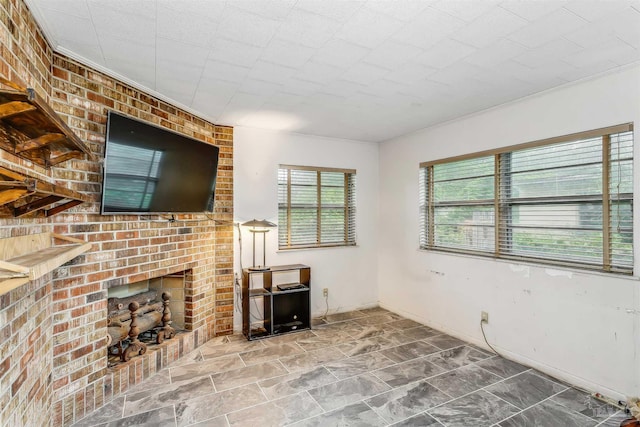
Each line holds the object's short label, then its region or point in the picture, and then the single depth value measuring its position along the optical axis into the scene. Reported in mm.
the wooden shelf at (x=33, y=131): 997
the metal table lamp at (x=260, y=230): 3705
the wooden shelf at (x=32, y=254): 1007
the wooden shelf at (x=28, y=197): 1090
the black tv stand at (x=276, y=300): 3816
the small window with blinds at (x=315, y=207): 4324
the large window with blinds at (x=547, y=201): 2510
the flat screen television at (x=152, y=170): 2336
